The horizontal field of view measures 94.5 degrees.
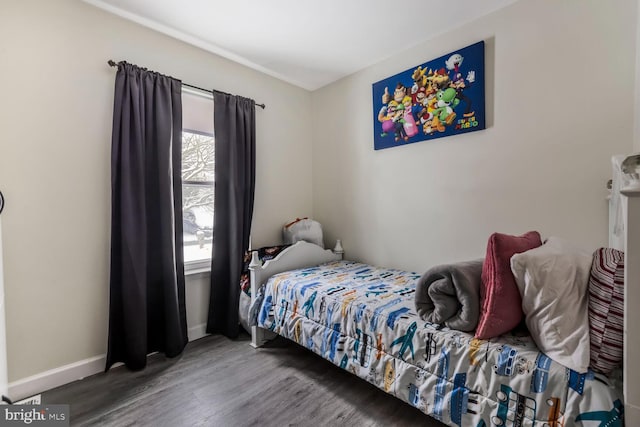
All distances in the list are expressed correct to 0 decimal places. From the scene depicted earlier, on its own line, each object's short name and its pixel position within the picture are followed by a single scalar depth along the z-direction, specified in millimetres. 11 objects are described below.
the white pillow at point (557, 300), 1025
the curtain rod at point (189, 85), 1948
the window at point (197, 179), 2430
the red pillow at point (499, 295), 1205
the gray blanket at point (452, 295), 1307
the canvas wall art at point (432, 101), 2076
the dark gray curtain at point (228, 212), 2451
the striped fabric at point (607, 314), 937
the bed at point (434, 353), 920
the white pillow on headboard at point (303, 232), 2883
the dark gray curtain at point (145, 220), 1945
